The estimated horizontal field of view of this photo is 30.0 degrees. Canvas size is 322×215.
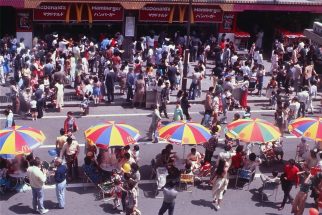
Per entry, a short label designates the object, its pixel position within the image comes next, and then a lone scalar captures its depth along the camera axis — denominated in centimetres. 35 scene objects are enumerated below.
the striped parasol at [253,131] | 1712
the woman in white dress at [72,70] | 2531
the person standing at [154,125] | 1992
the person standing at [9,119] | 1898
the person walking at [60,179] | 1529
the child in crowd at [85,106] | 2257
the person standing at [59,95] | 2255
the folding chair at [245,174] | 1733
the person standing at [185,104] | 2225
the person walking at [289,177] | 1620
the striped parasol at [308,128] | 1767
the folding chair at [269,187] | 1666
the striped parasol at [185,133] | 1670
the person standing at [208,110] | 2133
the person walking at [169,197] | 1452
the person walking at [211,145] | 1811
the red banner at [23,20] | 2972
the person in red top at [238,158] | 1759
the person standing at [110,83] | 2356
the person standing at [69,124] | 1888
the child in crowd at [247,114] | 2059
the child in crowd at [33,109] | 2141
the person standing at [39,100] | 2167
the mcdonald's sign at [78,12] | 3000
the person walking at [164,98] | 2275
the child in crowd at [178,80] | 2594
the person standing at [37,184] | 1498
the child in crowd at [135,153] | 1723
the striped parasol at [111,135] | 1623
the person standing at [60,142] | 1720
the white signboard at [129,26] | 3119
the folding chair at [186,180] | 1691
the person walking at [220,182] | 1616
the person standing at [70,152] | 1684
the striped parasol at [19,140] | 1529
